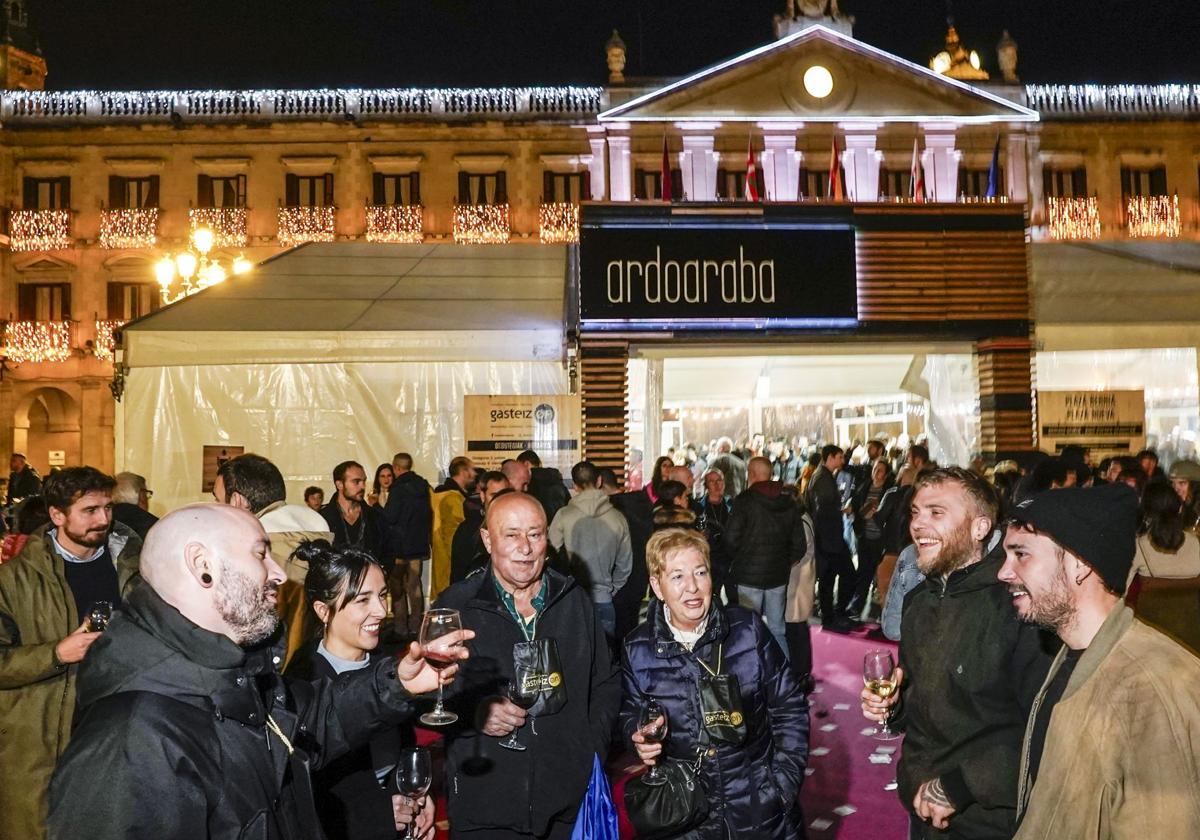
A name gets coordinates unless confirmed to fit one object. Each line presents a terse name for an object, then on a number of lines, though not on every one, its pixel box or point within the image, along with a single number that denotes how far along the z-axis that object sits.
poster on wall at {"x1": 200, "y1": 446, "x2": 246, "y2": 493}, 12.53
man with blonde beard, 3.00
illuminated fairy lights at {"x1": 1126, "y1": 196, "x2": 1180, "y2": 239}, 28.48
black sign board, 12.45
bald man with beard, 1.84
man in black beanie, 2.07
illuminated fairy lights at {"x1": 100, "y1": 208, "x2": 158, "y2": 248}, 28.61
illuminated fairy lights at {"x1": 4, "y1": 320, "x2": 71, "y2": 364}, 28.84
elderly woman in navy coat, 3.17
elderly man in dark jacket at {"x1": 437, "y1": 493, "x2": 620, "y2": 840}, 3.38
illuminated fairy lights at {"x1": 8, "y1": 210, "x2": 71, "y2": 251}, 28.72
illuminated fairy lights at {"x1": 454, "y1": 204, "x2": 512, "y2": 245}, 28.38
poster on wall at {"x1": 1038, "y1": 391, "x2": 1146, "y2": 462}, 13.09
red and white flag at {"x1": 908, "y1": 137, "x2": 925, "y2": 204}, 15.15
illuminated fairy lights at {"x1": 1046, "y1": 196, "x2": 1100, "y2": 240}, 28.33
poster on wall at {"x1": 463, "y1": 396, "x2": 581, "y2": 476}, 12.86
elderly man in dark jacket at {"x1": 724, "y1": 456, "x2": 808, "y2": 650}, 7.98
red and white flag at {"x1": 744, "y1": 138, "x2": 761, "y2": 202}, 15.87
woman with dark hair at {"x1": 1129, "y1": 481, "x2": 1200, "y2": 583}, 5.97
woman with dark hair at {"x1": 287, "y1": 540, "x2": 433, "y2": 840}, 3.14
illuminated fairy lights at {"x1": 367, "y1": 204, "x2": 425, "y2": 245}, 28.36
